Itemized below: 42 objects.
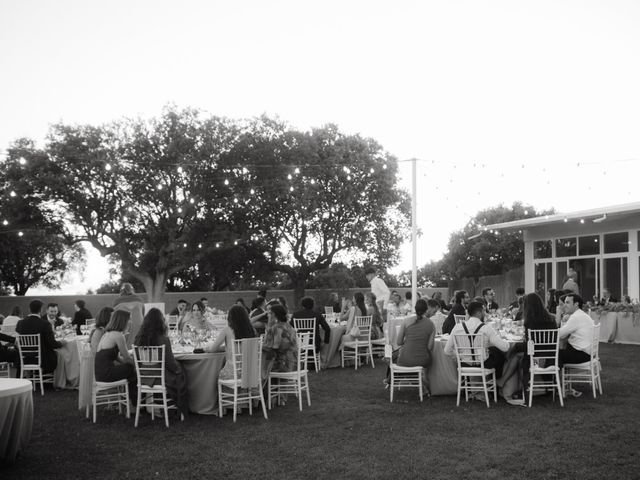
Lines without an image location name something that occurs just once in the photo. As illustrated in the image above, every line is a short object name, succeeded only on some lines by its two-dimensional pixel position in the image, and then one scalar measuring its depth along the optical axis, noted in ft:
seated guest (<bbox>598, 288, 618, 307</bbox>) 54.44
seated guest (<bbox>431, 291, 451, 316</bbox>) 50.04
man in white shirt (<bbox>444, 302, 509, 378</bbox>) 25.47
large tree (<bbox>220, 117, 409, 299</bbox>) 80.89
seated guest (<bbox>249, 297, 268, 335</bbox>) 33.81
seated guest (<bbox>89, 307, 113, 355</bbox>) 25.92
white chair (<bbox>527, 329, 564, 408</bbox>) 25.47
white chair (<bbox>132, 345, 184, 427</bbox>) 23.49
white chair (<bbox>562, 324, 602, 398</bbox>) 27.04
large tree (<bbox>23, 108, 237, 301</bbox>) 76.95
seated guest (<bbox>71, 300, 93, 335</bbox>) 43.01
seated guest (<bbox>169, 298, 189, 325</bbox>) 40.24
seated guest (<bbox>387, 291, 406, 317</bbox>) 49.47
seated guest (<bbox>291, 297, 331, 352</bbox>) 37.81
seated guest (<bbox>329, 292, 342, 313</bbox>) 57.31
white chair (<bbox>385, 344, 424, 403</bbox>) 27.48
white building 61.62
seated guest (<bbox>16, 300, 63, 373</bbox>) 32.01
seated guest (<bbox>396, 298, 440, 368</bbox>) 27.66
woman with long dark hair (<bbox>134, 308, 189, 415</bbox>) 23.84
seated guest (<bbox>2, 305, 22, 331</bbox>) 40.86
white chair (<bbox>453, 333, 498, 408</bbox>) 25.68
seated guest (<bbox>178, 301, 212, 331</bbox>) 35.91
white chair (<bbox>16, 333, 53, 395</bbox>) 31.78
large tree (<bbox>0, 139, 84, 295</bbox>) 77.46
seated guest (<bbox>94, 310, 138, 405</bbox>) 24.25
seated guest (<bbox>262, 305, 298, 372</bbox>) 26.37
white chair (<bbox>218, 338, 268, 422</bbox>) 24.13
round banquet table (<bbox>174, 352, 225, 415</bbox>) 25.17
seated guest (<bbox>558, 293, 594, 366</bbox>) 26.37
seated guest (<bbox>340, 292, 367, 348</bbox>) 39.37
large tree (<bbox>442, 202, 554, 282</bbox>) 114.11
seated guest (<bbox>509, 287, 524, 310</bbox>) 45.60
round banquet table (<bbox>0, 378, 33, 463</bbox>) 16.81
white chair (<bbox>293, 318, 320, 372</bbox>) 37.24
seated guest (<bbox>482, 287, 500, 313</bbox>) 43.65
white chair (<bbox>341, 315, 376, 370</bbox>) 39.37
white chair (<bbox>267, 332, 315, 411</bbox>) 26.16
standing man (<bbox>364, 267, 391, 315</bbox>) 45.28
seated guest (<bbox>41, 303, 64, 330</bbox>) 42.66
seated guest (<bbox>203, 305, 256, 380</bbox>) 24.89
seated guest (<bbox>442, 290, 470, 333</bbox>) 34.09
